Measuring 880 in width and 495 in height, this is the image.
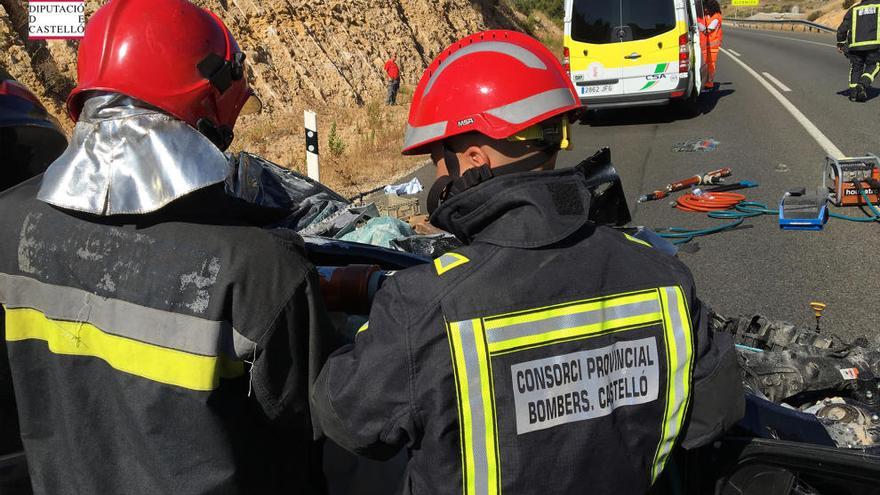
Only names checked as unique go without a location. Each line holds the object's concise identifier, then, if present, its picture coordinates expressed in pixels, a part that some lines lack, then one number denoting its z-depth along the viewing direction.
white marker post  8.45
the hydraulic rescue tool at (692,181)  8.15
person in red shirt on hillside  18.00
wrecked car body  1.98
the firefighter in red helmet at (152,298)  1.68
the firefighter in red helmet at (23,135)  2.44
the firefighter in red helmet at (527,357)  1.53
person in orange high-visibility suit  14.62
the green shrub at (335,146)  11.39
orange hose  7.54
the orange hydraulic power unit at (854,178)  7.07
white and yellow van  12.34
